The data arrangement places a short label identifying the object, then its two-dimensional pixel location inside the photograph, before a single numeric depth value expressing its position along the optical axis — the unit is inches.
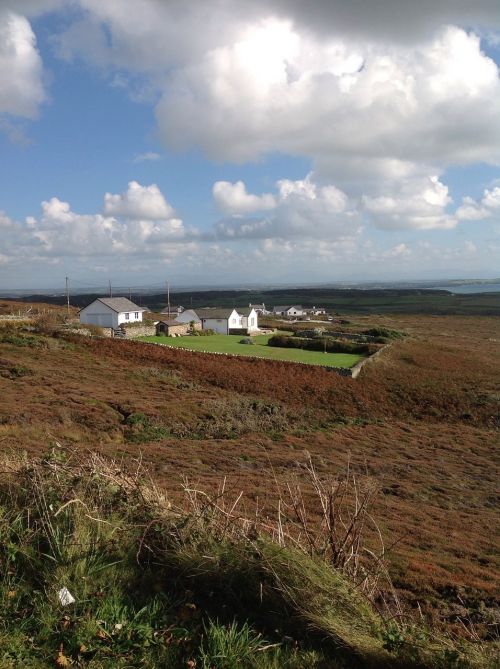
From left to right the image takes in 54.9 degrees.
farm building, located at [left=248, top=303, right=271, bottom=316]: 5108.3
